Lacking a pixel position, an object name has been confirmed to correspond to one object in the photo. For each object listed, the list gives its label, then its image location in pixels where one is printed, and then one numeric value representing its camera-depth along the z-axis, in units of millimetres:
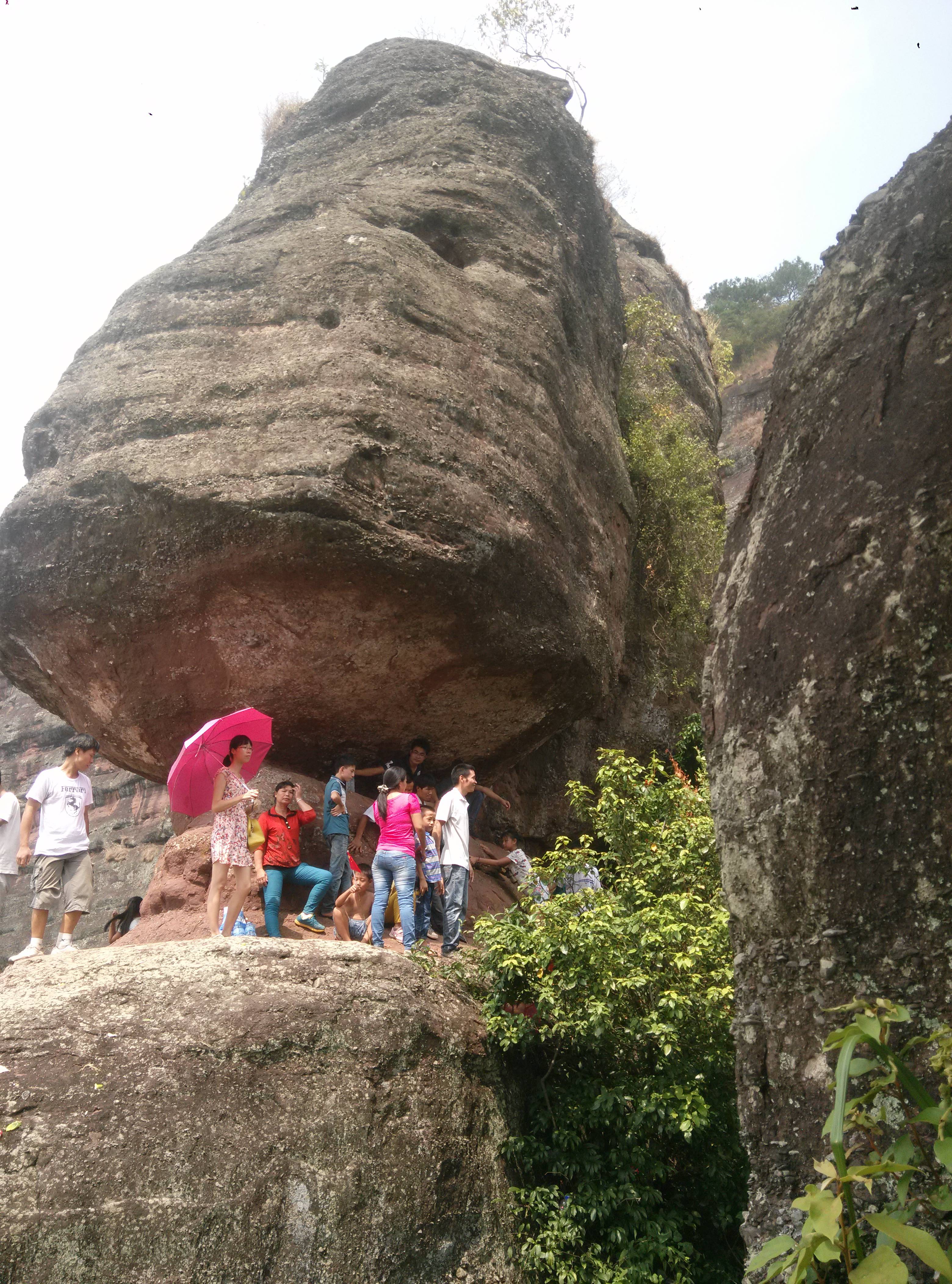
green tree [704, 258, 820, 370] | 25859
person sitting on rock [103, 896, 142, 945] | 9070
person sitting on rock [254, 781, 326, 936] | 7359
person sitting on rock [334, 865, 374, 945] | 7246
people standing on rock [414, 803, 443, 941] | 7633
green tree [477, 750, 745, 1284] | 5359
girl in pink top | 7086
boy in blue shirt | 7770
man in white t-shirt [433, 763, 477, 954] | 7250
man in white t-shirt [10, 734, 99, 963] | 7160
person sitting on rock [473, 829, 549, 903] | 9250
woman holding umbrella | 6742
